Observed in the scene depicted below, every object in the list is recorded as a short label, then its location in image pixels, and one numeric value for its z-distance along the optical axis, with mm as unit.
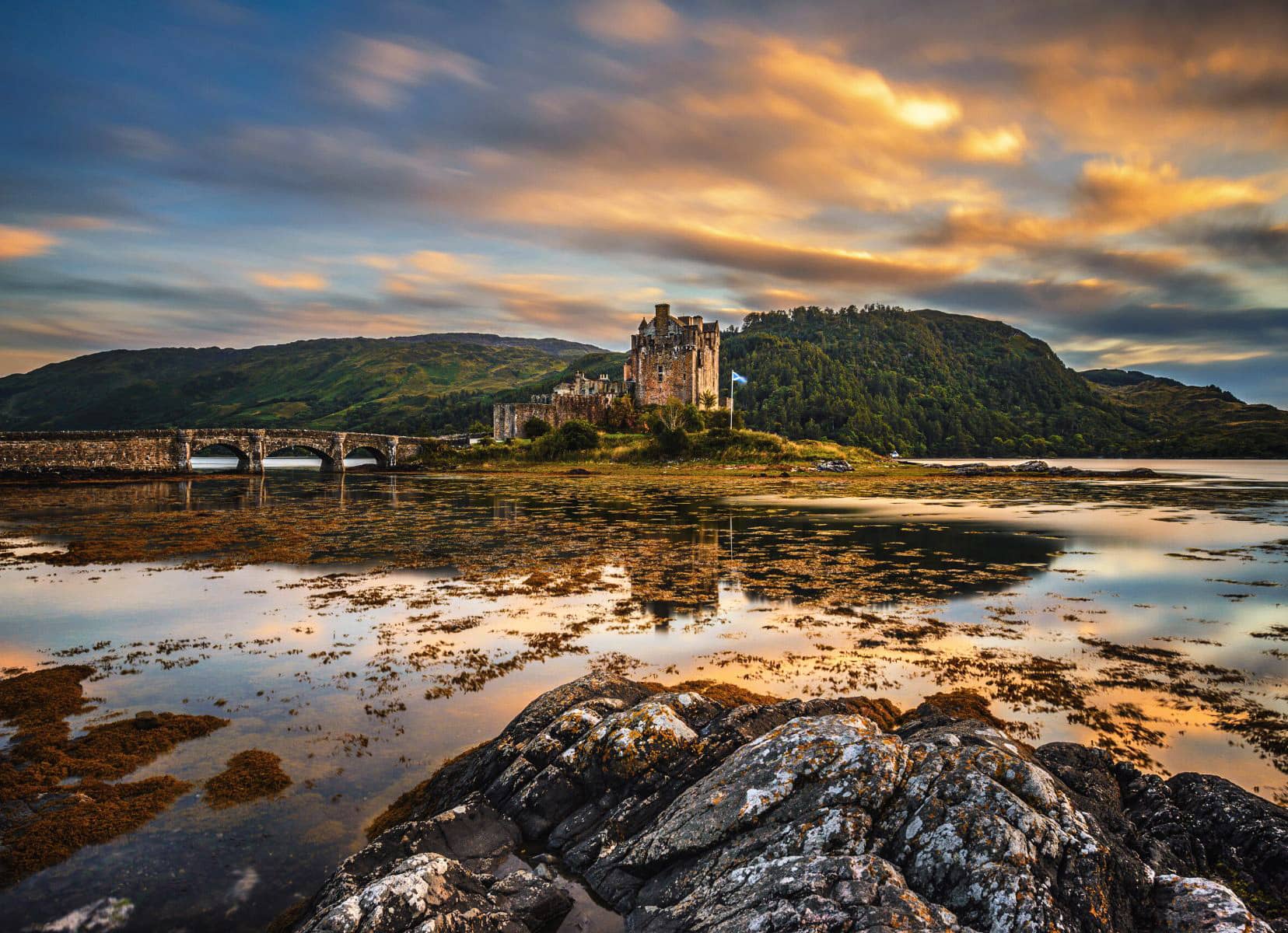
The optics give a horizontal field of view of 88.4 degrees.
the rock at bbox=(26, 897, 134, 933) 6457
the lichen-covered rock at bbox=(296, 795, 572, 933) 5766
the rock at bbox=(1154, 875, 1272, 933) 5367
